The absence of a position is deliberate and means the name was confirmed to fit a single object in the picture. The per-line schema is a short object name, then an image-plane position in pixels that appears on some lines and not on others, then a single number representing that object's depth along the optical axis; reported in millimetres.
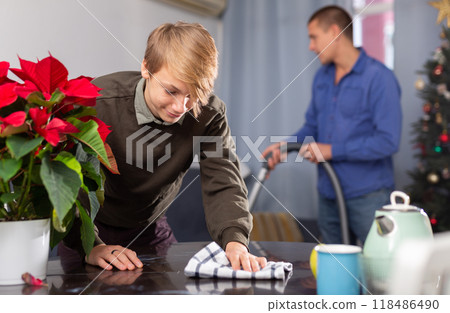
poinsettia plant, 813
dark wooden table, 863
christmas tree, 2801
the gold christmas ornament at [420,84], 2943
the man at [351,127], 2674
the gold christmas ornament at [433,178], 2838
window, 3688
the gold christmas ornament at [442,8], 3000
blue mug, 771
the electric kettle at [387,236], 727
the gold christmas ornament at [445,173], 2807
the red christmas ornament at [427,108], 2910
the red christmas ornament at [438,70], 2861
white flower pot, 876
